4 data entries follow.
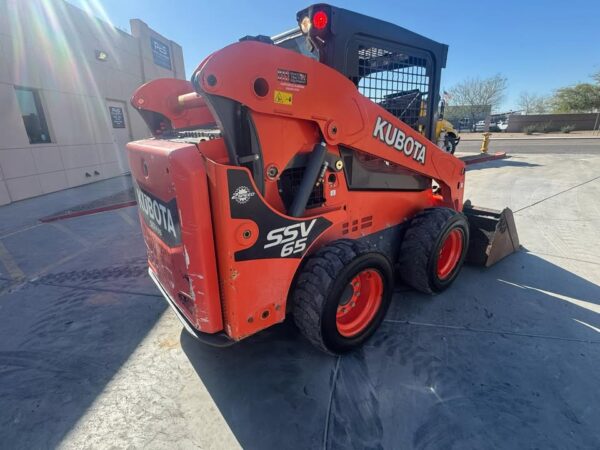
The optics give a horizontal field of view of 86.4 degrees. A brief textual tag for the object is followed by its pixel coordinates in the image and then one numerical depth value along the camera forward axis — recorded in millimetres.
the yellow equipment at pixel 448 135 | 11172
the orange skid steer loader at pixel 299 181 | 1874
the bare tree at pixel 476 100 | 50938
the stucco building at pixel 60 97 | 8227
